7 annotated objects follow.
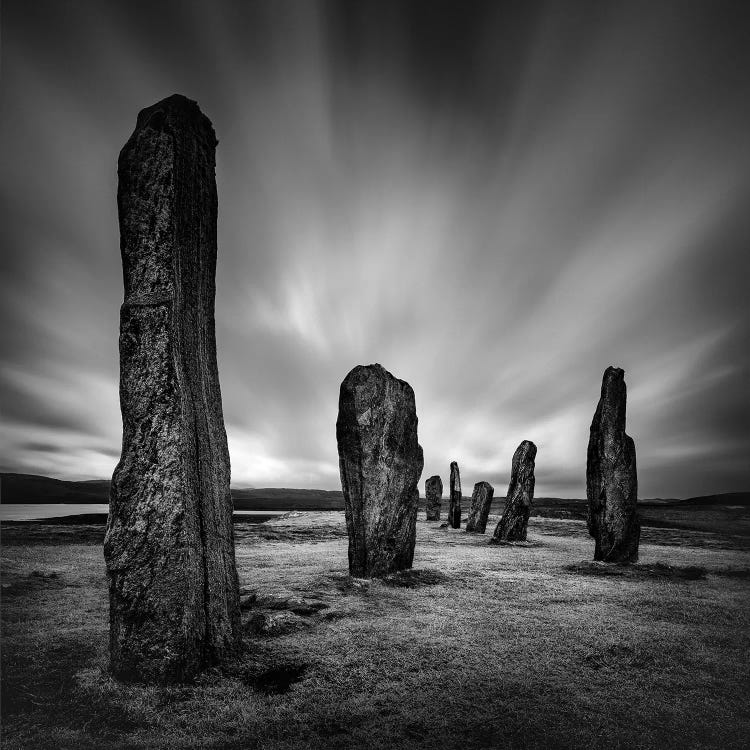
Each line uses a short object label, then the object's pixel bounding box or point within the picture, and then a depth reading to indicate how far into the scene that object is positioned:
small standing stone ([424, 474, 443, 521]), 27.61
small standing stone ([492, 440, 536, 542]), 15.12
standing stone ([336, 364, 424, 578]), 8.09
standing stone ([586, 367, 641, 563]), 9.75
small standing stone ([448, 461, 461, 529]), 22.14
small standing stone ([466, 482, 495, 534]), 19.02
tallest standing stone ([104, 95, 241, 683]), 3.66
